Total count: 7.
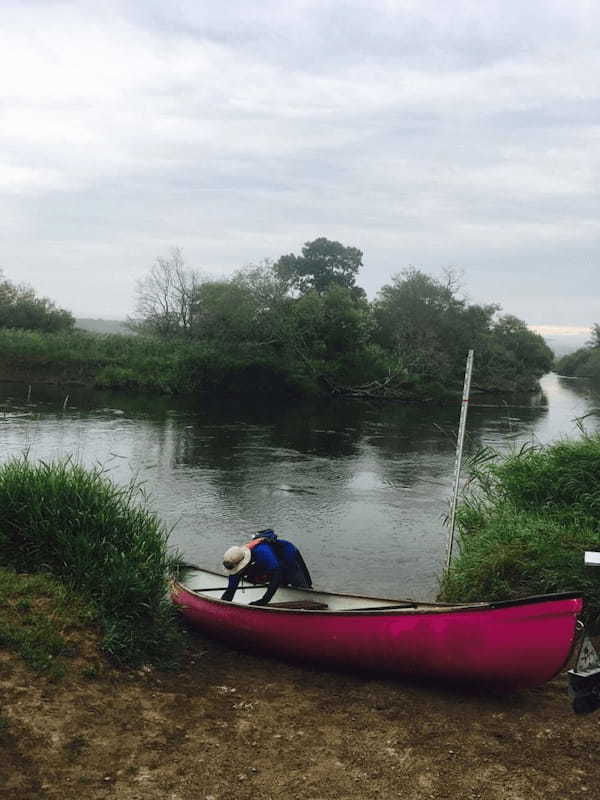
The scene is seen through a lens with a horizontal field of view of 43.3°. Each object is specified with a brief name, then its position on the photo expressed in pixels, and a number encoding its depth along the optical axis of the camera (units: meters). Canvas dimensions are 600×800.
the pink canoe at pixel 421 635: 6.66
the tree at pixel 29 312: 47.41
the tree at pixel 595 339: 87.54
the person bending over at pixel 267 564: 8.48
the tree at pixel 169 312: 48.88
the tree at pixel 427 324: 48.53
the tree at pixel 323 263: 68.75
